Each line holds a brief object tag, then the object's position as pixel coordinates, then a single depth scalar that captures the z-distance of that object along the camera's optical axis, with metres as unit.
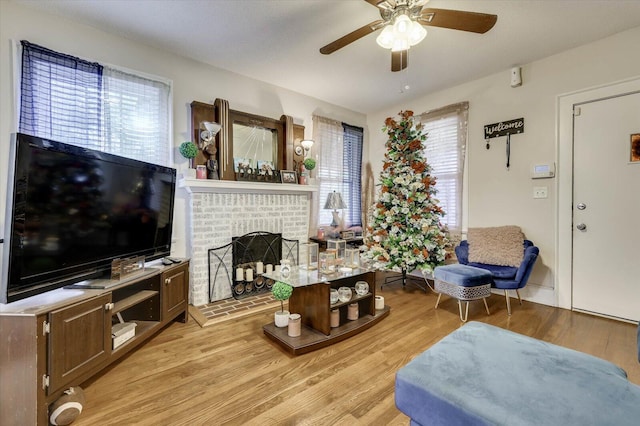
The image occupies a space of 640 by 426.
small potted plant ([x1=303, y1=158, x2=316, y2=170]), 3.92
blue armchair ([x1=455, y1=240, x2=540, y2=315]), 2.83
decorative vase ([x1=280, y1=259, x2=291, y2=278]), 2.48
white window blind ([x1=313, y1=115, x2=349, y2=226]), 4.31
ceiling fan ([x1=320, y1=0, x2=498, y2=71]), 1.75
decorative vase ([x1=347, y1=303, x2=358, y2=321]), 2.62
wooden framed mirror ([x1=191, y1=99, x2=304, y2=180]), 3.18
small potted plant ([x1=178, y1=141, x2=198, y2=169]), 2.96
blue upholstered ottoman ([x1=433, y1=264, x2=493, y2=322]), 2.72
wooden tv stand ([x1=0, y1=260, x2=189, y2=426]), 1.41
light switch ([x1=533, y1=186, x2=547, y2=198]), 3.18
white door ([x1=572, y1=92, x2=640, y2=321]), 2.69
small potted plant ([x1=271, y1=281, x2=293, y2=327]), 2.19
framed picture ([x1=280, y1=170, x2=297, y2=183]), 3.74
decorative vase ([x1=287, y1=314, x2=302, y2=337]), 2.30
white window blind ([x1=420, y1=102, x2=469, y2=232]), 3.83
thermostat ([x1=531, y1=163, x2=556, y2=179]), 3.12
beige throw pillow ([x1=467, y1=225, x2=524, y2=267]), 3.12
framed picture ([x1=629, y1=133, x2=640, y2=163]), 2.66
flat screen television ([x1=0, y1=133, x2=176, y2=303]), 1.48
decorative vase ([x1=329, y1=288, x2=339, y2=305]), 2.40
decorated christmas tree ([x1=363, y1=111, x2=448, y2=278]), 3.53
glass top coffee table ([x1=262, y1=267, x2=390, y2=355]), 2.25
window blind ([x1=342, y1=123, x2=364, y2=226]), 4.66
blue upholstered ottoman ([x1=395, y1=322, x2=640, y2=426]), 0.90
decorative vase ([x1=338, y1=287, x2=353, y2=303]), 2.51
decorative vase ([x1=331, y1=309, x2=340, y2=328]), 2.46
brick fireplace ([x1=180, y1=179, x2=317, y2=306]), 3.11
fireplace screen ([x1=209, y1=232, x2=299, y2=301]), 3.26
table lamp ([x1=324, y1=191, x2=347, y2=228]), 4.00
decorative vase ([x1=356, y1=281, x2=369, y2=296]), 2.67
